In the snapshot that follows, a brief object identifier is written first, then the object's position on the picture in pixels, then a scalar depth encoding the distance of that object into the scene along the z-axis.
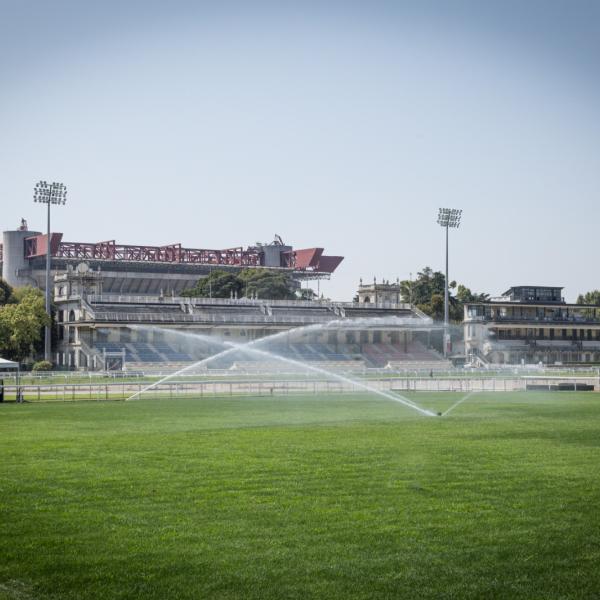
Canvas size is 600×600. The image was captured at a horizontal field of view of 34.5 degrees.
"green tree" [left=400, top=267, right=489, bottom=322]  141.50
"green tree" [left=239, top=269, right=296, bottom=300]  141.25
